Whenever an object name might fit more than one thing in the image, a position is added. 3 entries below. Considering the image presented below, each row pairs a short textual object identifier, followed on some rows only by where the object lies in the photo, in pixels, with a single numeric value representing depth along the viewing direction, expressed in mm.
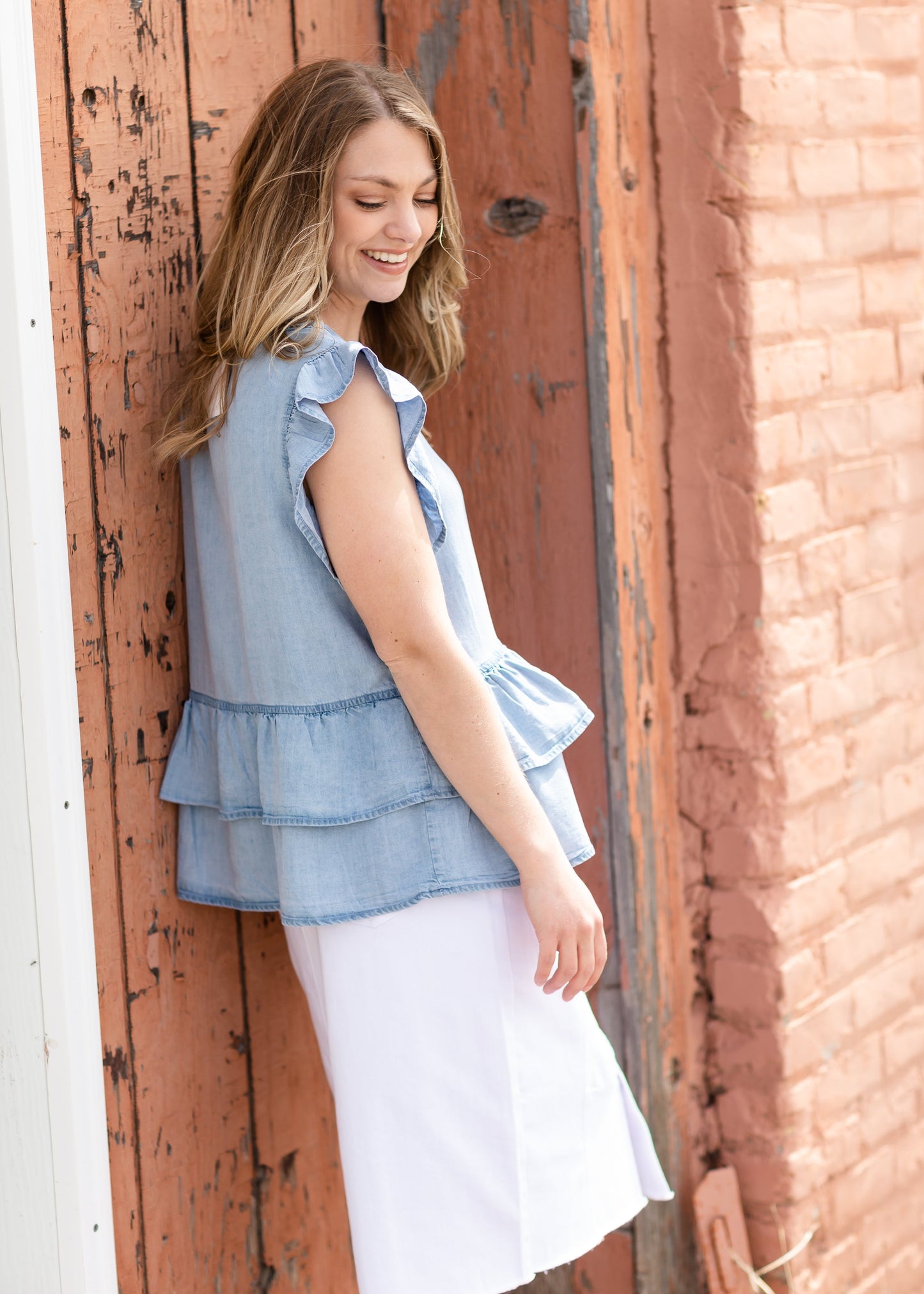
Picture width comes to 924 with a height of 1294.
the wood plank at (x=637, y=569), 3716
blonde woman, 3271
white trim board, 3253
